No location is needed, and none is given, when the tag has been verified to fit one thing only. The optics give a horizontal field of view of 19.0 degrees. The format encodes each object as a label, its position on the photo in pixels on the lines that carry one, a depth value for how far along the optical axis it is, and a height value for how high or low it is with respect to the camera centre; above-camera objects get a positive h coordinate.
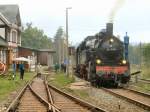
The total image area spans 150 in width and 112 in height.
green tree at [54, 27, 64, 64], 162.38 +12.28
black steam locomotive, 28.12 +0.41
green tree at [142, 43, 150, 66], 56.16 +1.68
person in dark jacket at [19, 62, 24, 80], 37.35 -0.28
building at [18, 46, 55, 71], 69.80 +2.06
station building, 55.75 +4.98
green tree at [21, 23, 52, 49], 126.78 +8.16
